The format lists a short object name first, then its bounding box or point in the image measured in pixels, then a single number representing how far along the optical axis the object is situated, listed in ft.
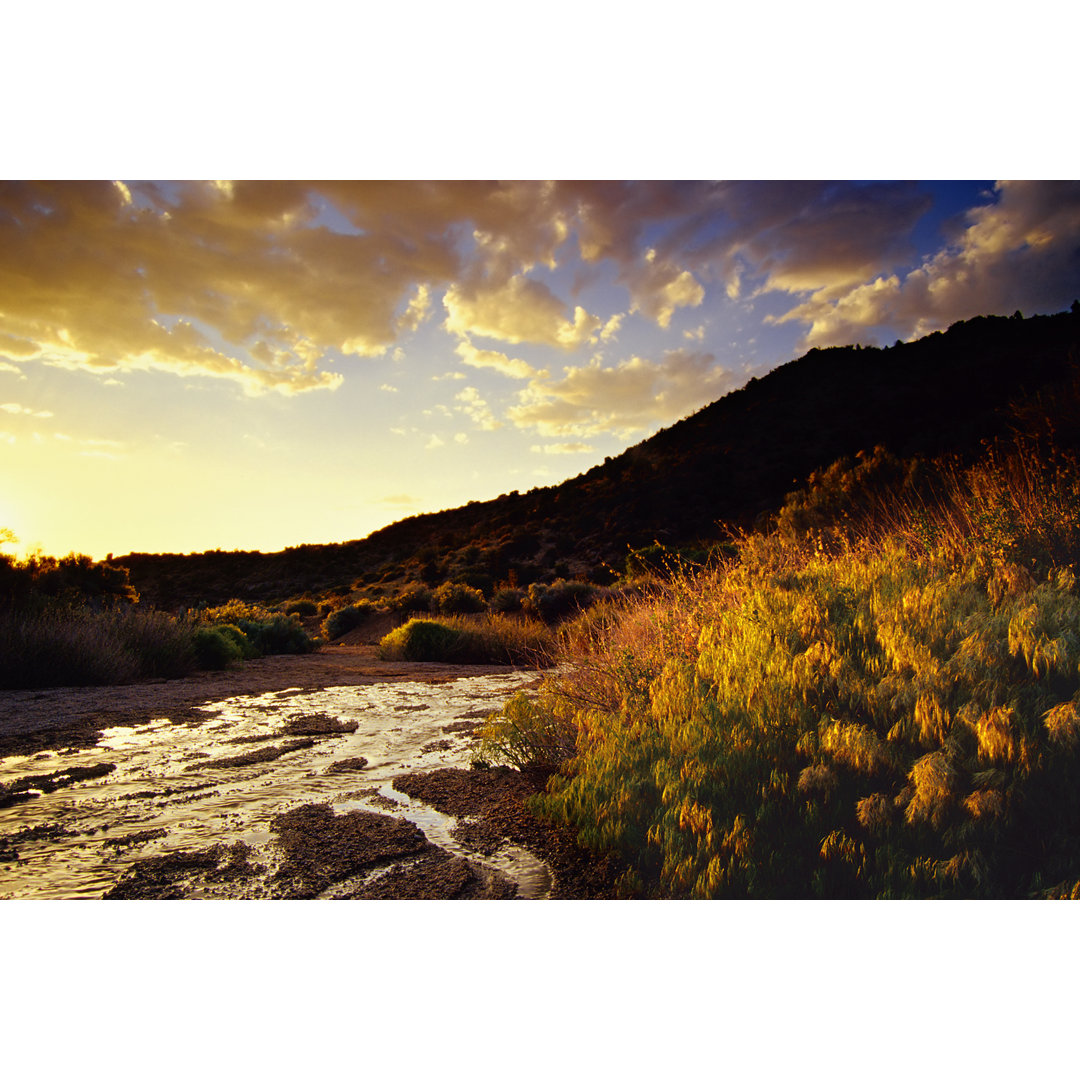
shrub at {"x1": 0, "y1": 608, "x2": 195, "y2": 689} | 22.78
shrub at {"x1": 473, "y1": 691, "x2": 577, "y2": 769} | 14.25
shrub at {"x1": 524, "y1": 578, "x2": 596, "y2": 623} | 46.01
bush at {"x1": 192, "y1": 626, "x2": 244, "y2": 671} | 31.17
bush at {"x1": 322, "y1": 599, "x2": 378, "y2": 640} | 53.57
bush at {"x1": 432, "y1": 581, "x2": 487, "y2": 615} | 51.62
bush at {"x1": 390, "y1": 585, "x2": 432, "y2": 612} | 53.21
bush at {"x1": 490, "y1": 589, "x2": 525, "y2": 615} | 50.26
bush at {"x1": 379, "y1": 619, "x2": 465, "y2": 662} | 37.88
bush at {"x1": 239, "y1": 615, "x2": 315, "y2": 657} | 40.91
